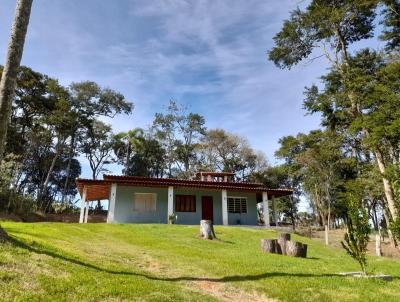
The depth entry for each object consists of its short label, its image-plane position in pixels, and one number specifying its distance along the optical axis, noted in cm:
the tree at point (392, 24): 2097
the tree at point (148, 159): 5416
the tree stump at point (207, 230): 1797
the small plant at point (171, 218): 2462
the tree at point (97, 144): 5156
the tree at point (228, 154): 5247
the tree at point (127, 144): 5047
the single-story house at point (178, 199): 2583
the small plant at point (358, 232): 1009
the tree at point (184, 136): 5478
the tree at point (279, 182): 5253
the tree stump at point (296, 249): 1398
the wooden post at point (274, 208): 3064
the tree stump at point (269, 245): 1443
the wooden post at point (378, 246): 2194
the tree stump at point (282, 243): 1445
